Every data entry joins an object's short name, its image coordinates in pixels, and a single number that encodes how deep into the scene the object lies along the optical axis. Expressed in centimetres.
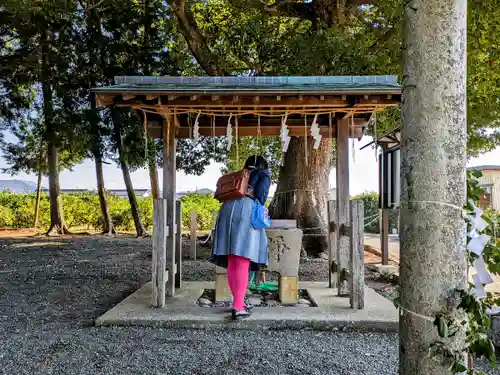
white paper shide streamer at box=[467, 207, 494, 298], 165
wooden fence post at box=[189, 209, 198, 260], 870
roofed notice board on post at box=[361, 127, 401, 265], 637
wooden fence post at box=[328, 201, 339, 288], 520
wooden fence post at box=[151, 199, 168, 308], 424
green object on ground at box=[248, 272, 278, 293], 536
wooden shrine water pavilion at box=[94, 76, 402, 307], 411
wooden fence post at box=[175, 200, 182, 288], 496
